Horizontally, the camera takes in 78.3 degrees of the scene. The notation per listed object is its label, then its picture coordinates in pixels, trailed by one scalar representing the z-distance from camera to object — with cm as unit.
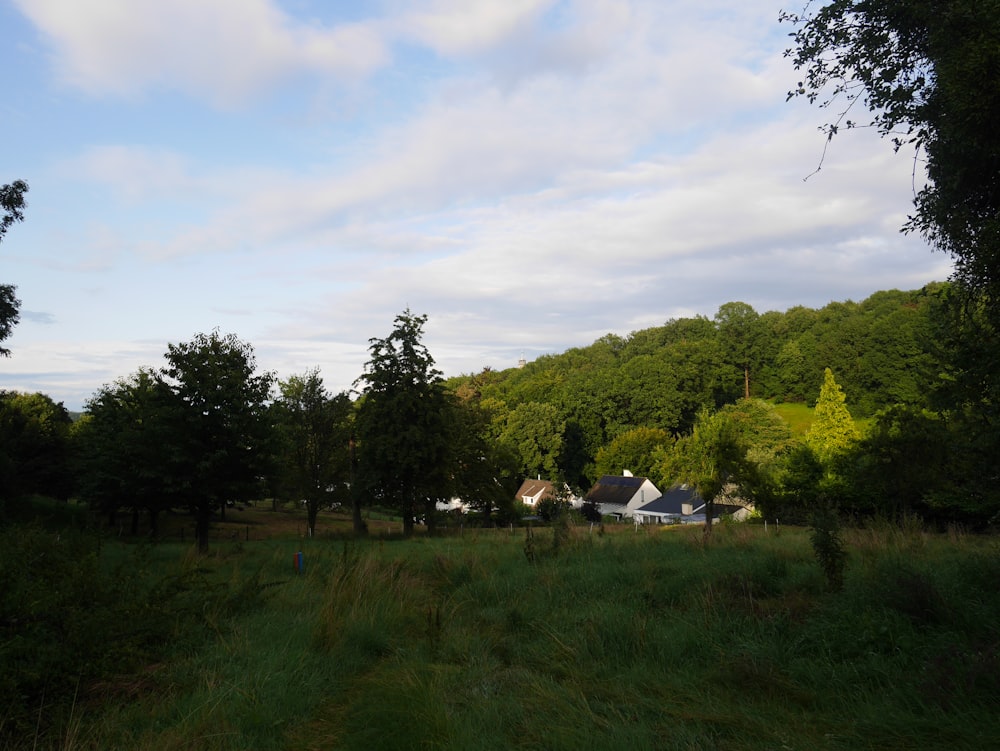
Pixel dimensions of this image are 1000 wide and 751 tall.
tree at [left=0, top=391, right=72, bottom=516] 3806
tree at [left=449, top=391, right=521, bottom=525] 3790
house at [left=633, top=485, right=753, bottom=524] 4986
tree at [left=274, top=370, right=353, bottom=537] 3672
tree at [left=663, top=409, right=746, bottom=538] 2392
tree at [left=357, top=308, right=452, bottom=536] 2988
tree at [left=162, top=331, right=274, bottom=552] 2170
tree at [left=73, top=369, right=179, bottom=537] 2194
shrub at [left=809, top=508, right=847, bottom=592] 687
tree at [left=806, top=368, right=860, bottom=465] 3672
